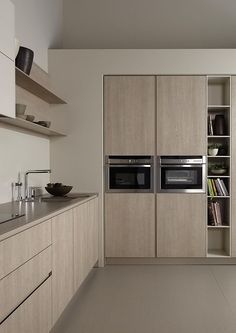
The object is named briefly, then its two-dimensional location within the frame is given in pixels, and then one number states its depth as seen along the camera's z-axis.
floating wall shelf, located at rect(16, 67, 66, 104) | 3.33
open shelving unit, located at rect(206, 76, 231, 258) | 4.91
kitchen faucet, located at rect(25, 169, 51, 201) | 3.85
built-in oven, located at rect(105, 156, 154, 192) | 4.91
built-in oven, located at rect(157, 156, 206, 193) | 4.90
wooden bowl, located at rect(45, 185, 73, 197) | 4.25
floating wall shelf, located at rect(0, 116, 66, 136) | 3.18
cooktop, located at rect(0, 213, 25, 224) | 2.35
